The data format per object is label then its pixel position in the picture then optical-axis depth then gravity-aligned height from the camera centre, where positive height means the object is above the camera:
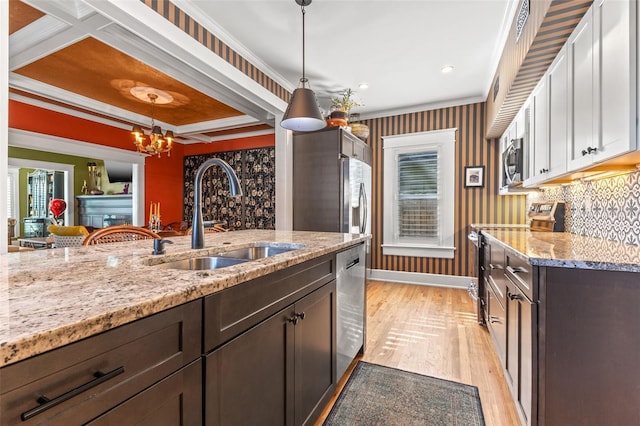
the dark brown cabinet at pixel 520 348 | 1.34 -0.69
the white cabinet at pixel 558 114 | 1.84 +0.62
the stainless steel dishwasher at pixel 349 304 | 1.85 -0.63
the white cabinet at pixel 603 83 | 1.22 +0.60
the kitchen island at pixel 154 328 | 0.51 -0.27
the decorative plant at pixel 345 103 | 4.01 +1.45
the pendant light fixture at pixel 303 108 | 2.31 +0.79
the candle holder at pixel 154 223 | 4.18 -0.18
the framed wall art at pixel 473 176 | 4.39 +0.51
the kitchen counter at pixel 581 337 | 1.18 -0.51
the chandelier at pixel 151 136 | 4.00 +1.01
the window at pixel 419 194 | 4.59 +0.27
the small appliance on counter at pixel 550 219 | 2.69 -0.07
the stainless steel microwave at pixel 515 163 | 2.83 +0.47
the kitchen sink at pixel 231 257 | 1.44 -0.25
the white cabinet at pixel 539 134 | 2.17 +0.59
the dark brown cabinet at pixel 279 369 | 0.89 -0.58
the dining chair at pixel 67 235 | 3.18 -0.27
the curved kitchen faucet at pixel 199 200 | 1.50 +0.05
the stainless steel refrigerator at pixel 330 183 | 3.76 +0.36
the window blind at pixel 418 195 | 4.69 +0.25
